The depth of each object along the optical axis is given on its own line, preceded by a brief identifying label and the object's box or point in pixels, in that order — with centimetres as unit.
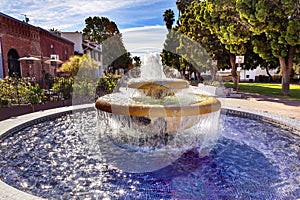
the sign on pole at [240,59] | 1395
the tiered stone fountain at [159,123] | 466
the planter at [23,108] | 797
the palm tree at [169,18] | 4634
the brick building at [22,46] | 1614
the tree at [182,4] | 3969
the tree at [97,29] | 4575
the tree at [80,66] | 1614
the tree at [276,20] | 1214
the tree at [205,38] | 1956
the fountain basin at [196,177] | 323
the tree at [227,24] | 1468
